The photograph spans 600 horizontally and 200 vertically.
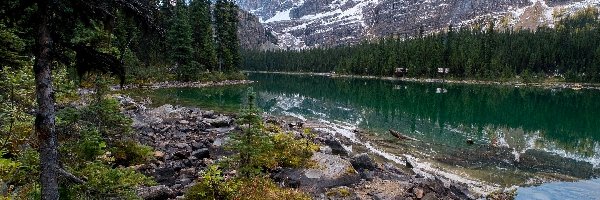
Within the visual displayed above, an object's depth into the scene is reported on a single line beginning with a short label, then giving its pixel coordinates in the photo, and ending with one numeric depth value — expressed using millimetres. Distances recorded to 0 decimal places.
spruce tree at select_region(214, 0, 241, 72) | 99312
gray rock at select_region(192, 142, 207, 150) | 22641
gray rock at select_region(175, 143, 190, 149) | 22547
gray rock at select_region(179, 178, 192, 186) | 15953
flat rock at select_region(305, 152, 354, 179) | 17453
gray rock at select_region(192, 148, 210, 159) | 20281
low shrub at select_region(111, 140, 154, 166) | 17391
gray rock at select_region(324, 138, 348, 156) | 27028
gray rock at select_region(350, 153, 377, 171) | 21622
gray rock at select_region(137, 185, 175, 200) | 13273
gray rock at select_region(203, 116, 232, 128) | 32156
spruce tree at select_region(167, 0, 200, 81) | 80688
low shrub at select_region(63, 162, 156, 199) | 8930
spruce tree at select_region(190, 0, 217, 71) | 93288
